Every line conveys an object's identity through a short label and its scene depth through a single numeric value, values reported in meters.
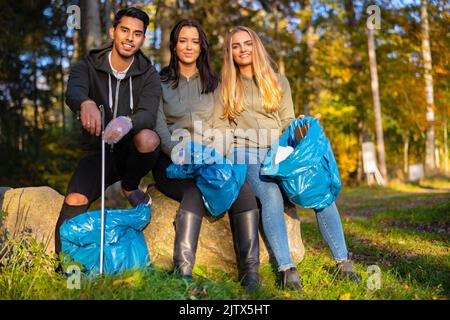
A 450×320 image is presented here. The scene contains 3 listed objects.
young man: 3.28
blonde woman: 3.40
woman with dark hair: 3.09
